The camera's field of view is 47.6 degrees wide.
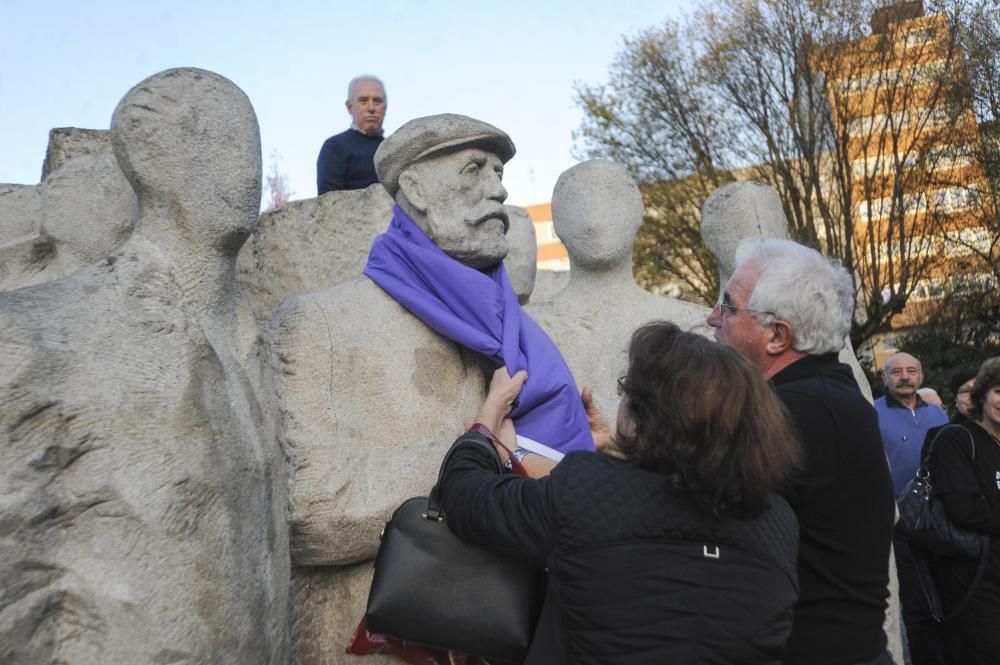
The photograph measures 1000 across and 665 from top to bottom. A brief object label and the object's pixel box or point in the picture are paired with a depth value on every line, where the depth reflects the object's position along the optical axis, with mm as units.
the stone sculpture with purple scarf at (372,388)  2889
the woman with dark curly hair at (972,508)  4234
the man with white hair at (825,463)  2537
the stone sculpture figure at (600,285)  4309
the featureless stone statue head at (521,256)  4691
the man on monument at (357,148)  5320
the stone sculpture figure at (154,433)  2188
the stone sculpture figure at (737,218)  4875
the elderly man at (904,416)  6332
